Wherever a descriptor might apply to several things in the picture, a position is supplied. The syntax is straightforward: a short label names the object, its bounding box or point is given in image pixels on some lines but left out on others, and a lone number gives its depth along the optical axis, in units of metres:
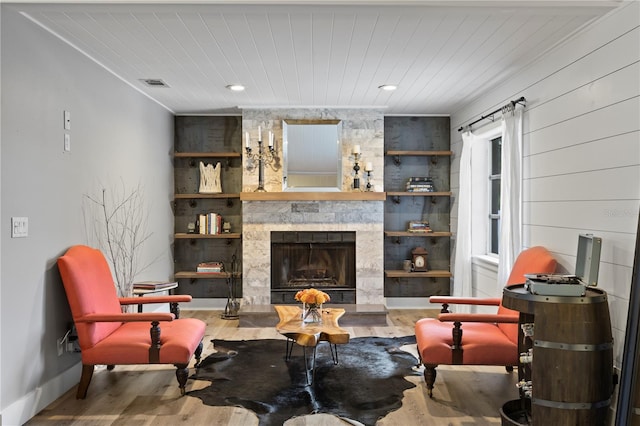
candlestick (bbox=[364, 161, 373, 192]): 6.31
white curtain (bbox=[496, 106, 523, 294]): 4.34
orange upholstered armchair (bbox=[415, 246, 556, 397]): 3.47
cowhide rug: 3.37
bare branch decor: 4.25
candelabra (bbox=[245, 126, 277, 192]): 6.36
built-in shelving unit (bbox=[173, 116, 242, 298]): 6.77
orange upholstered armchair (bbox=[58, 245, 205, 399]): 3.43
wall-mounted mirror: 6.41
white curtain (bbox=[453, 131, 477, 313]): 5.73
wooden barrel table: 2.68
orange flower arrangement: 4.07
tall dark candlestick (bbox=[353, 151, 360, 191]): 6.39
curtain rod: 4.34
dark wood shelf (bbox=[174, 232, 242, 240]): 6.50
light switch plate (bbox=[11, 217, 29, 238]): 3.09
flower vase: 4.18
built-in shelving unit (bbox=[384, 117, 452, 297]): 6.85
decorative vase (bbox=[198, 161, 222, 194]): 6.65
